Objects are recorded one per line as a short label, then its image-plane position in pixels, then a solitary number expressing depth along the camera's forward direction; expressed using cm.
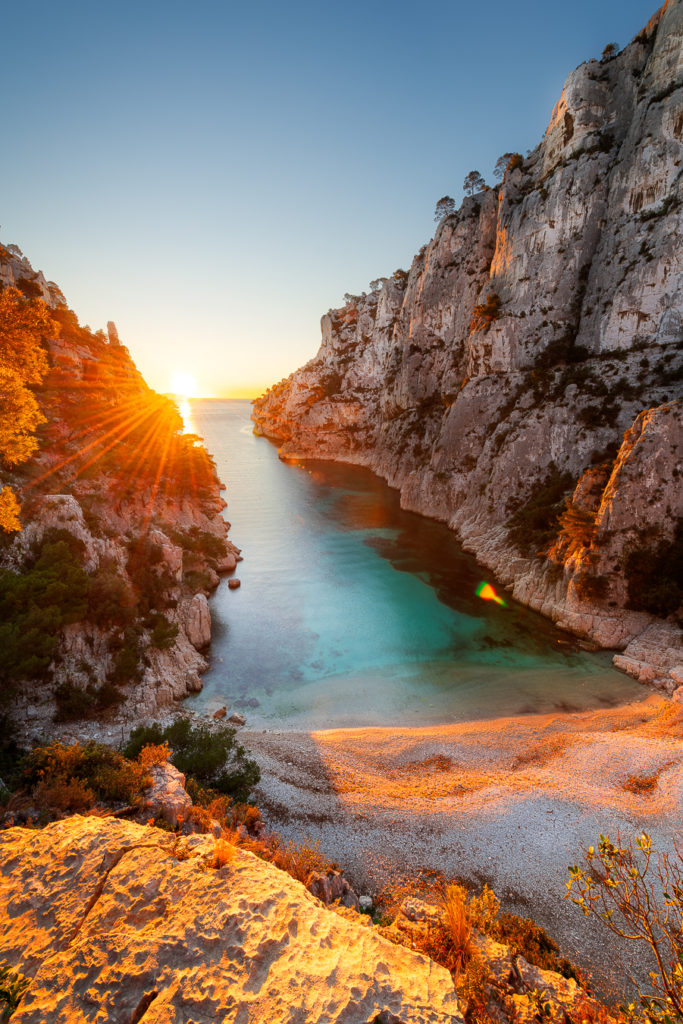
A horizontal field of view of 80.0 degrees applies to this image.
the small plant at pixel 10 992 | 351
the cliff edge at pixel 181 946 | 388
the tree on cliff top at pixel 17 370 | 1145
